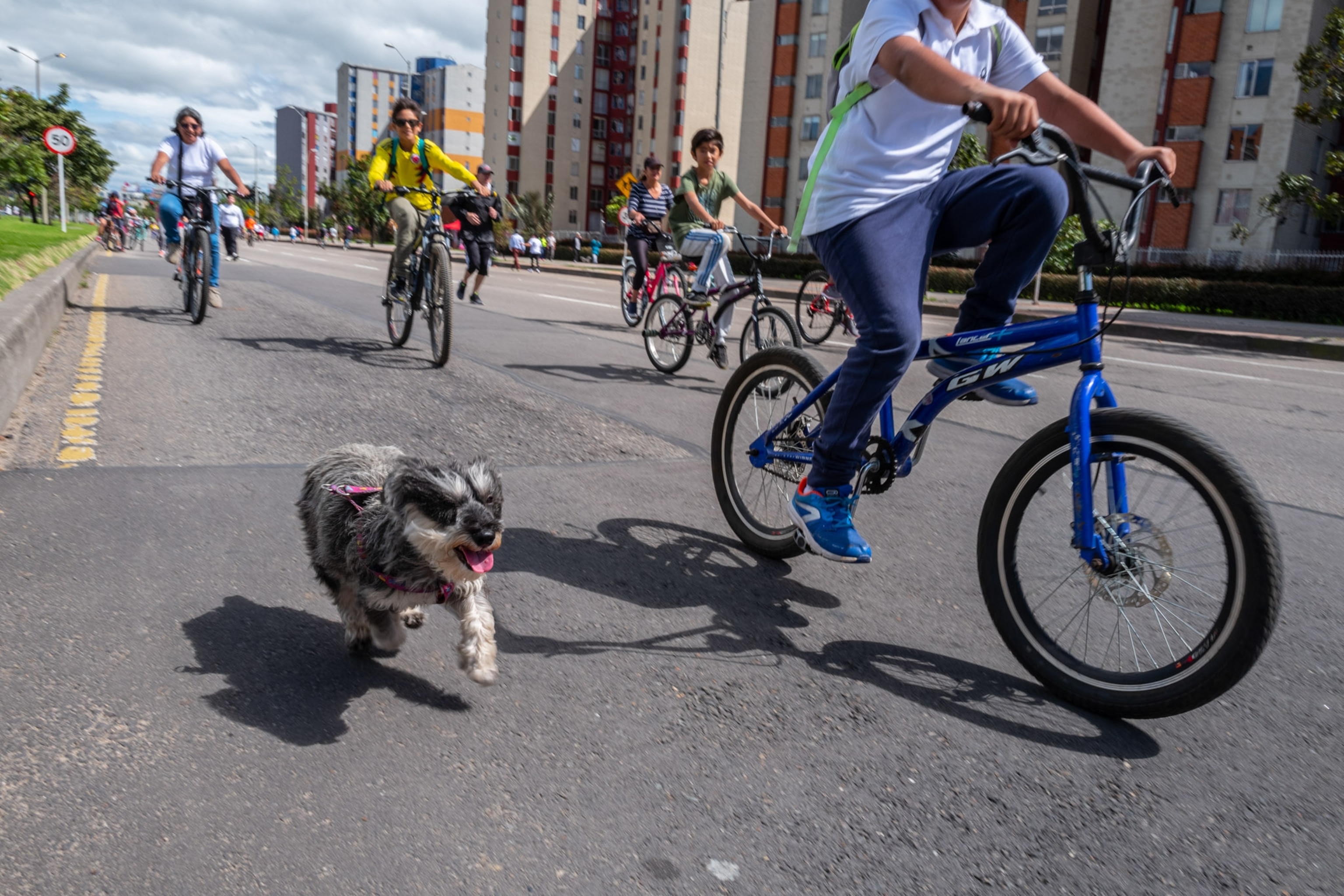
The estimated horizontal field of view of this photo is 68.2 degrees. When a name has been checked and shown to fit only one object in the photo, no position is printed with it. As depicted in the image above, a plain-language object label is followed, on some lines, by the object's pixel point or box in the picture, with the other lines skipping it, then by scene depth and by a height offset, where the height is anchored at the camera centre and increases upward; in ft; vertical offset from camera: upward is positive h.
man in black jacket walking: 33.96 +0.34
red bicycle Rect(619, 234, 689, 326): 31.89 -0.60
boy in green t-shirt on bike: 29.50 +1.39
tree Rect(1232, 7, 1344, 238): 62.90 +12.67
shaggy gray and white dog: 7.54 -2.43
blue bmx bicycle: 7.95 -2.11
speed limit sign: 92.07 +7.19
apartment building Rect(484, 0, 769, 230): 338.13 +51.94
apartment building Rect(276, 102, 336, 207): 433.97 +32.46
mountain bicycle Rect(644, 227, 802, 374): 27.04 -1.81
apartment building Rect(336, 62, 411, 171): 581.12 +78.88
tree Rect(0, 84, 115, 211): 91.91 +9.34
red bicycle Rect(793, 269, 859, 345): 39.68 -1.86
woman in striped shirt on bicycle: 38.96 +1.68
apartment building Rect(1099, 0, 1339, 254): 132.36 +25.69
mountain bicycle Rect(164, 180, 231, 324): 33.45 -0.63
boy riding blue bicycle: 9.60 +0.70
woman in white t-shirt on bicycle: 34.42 +2.29
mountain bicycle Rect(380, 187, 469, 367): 26.30 -1.20
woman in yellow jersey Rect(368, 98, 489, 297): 28.02 +1.95
